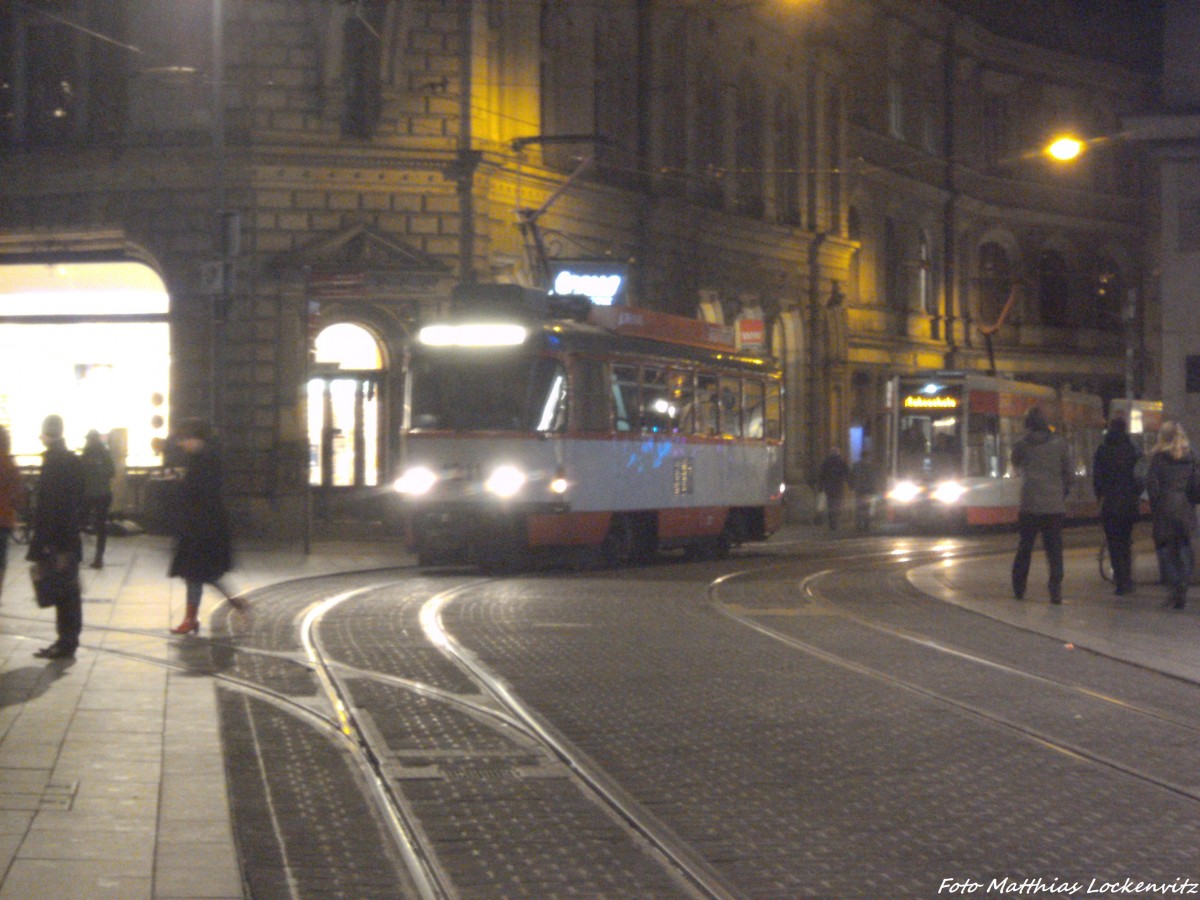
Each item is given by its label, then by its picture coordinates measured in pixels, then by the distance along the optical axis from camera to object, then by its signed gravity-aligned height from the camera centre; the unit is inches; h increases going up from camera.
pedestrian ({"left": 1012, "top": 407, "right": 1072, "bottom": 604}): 732.0 +7.0
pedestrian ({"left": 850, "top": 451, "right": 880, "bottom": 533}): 1604.3 +12.4
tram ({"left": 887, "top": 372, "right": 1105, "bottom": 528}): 1496.1 +42.4
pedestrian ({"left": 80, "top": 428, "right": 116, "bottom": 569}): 910.4 +10.0
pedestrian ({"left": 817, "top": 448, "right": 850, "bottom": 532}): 1571.1 +18.1
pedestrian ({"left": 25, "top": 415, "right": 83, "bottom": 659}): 520.4 -12.7
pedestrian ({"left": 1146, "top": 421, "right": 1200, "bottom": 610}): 732.0 -1.7
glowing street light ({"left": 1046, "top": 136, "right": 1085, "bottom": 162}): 754.2 +143.0
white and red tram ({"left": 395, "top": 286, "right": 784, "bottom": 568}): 906.7 +35.8
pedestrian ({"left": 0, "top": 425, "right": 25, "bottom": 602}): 531.8 +3.3
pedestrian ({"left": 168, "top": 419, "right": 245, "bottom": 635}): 595.8 -5.1
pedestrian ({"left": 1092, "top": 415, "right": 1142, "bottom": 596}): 775.1 +6.5
